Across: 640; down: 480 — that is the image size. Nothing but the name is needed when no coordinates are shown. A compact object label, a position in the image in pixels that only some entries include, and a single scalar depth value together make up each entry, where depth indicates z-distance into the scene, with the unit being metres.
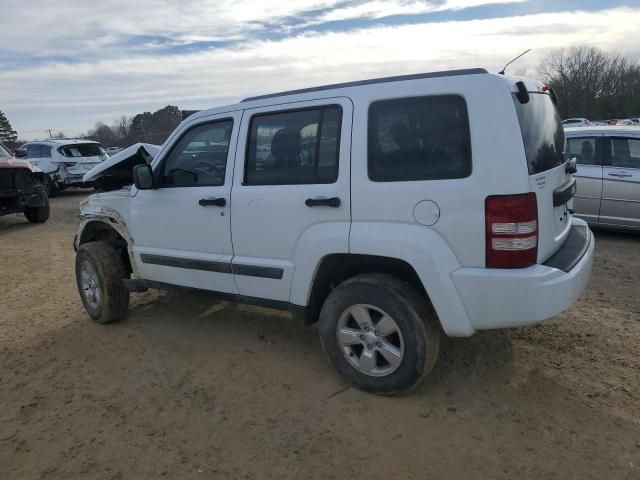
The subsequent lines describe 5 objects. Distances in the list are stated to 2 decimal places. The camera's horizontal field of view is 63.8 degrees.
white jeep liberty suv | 2.84
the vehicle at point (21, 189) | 10.50
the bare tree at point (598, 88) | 56.22
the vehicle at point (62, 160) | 15.04
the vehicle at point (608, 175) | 7.07
